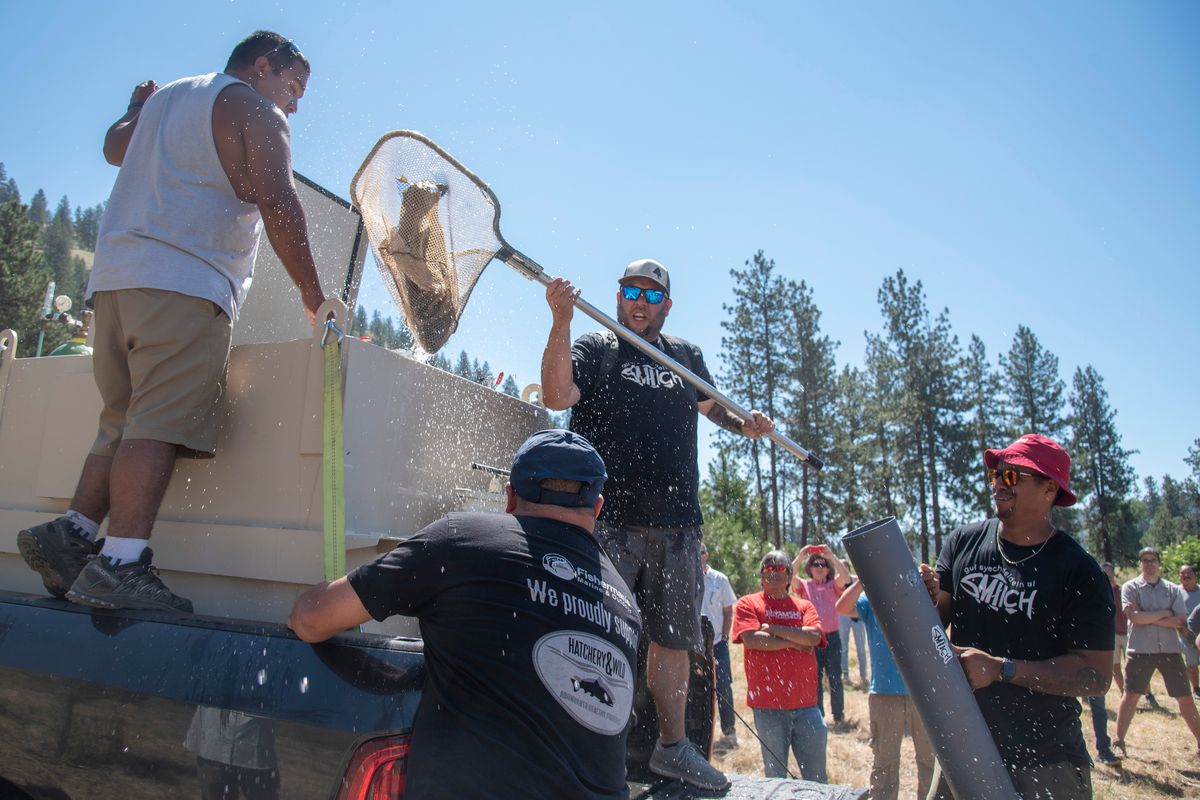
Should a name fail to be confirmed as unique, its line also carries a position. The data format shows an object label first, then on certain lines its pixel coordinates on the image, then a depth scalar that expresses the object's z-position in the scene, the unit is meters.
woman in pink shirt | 9.00
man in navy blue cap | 1.60
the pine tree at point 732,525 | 22.17
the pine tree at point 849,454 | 43.88
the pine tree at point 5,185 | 100.05
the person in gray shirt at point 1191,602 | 10.32
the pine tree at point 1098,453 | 54.44
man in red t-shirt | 5.86
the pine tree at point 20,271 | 38.03
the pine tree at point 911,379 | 43.59
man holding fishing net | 2.96
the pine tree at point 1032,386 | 49.88
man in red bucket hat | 2.96
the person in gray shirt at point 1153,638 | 8.73
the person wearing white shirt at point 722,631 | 8.12
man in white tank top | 2.25
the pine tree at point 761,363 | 42.94
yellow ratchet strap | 2.07
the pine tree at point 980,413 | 42.62
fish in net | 3.08
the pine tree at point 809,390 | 43.47
